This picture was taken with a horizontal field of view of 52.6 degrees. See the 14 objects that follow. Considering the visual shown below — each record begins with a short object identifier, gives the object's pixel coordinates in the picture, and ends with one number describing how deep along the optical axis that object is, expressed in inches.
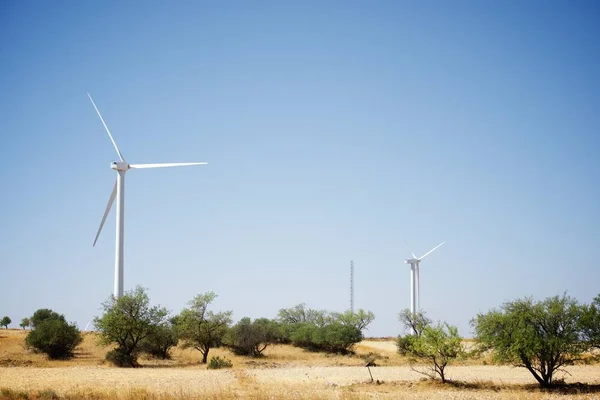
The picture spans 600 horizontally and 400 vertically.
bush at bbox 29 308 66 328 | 3335.1
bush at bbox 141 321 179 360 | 2618.1
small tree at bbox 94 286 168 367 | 2432.3
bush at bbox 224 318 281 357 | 2933.1
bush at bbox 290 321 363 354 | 3230.8
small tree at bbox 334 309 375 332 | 3526.1
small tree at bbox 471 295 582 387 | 1553.9
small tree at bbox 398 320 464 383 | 1742.1
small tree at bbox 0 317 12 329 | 5280.5
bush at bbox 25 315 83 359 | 2628.0
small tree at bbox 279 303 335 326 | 4547.2
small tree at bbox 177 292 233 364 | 2625.5
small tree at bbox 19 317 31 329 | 5154.0
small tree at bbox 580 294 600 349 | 1594.5
